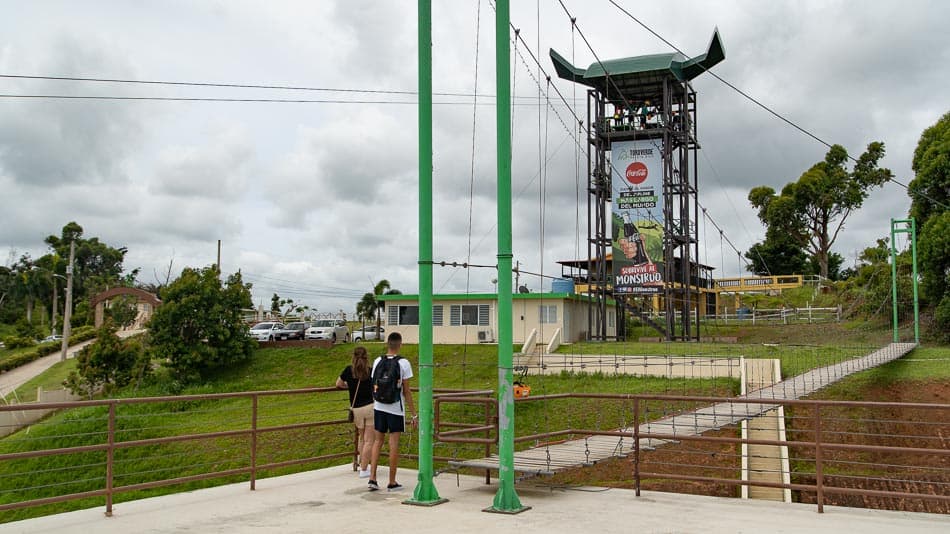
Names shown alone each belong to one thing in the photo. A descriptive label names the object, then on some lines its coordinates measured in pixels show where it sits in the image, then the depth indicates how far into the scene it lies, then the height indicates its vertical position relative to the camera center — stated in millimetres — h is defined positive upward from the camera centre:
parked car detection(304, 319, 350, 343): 44656 -826
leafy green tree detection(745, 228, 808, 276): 70438 +5186
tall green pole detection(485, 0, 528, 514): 7613 +317
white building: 39594 +26
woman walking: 9180 -910
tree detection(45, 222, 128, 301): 81000 +6890
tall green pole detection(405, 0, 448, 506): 8078 +520
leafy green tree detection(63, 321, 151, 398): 34969 -2100
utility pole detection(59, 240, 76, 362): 45550 +297
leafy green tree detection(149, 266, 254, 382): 37500 -443
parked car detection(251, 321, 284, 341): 45812 -782
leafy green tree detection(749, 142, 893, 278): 55344 +8421
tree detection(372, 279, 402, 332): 65812 +2512
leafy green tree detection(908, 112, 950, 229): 35656 +6545
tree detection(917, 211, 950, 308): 34094 +2575
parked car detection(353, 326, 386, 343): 47812 -1070
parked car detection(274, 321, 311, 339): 46125 -843
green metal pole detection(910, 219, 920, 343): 32469 +2846
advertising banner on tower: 42344 +5378
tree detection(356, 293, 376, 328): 63500 +942
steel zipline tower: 42406 +7346
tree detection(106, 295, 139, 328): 50500 +452
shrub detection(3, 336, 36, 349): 56125 -1674
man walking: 8609 -839
